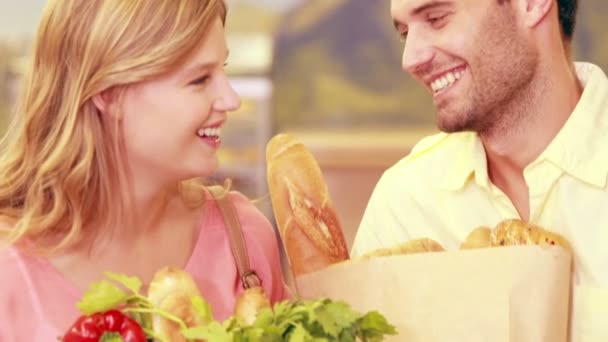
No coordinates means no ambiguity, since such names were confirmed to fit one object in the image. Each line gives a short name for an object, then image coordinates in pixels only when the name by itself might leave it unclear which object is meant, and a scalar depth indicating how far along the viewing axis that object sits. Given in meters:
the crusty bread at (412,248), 2.37
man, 2.46
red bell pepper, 2.19
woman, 2.43
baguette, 2.43
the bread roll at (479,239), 2.35
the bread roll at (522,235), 2.33
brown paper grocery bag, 2.29
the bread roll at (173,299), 2.23
